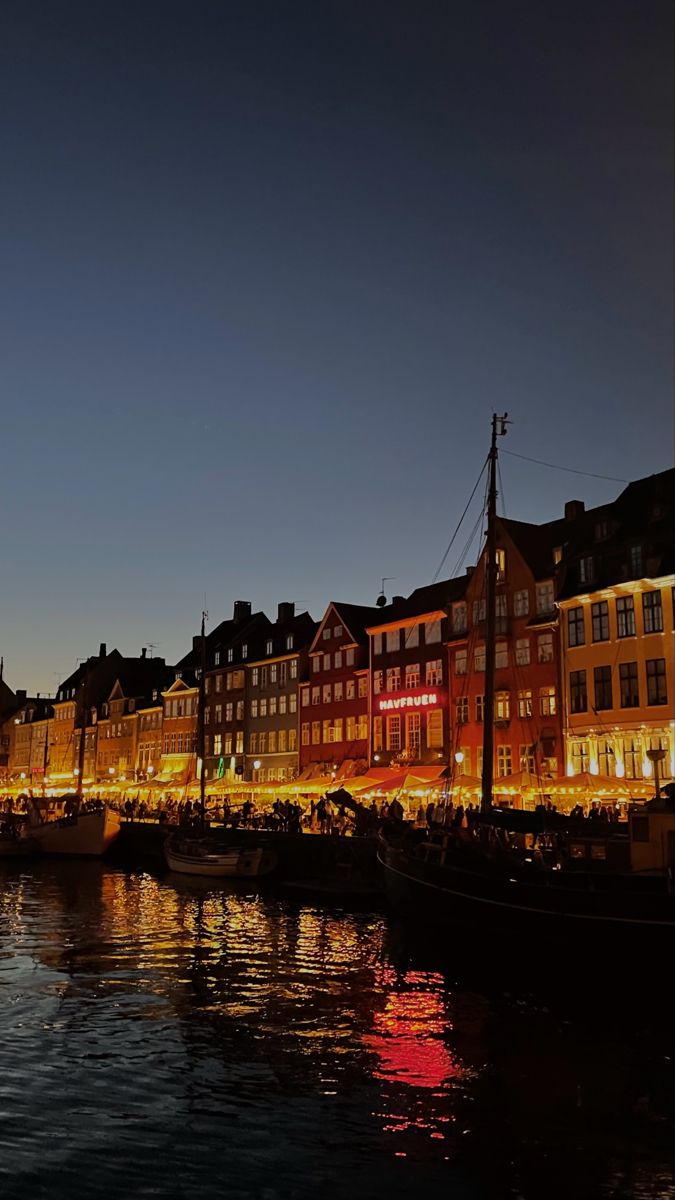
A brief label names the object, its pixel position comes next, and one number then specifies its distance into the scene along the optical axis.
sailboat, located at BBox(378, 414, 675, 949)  22.67
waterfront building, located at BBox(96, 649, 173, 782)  106.00
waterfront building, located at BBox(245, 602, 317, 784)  77.50
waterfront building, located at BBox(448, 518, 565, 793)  51.22
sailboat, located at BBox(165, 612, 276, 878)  48.94
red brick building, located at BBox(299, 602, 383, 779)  68.69
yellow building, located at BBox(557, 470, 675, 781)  44.75
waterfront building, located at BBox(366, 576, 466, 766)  60.81
